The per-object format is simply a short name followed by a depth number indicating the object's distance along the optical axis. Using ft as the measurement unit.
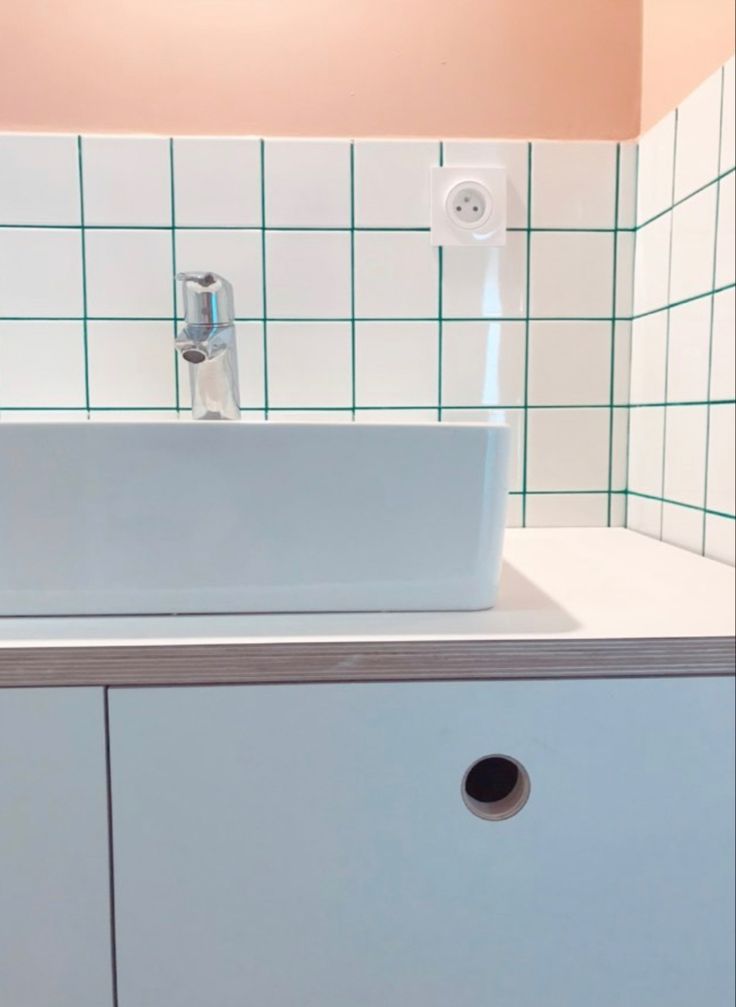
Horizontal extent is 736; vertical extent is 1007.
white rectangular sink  1.96
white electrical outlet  3.14
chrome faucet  2.65
